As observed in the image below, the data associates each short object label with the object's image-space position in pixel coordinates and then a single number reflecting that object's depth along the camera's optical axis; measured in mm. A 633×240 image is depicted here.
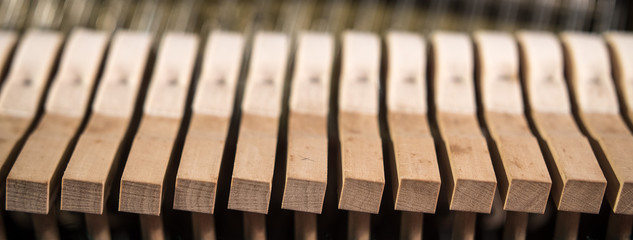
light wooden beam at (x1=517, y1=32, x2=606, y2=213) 313
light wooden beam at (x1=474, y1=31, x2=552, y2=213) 313
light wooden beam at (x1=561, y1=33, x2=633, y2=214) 315
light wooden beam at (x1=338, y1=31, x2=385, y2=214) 314
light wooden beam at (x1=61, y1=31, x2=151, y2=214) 313
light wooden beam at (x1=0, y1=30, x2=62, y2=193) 336
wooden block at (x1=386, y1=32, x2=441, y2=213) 313
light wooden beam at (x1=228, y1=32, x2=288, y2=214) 313
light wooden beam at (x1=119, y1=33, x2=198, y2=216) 313
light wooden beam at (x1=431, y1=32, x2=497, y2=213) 314
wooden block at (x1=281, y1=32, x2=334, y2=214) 314
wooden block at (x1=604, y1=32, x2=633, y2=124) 352
